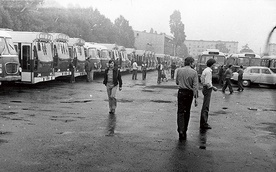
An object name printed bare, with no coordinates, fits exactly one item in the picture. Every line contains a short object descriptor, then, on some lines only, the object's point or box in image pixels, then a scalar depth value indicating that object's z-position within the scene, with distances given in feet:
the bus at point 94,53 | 100.87
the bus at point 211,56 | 100.11
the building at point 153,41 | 376.11
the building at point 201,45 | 606.79
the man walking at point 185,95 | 26.91
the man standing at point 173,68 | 114.62
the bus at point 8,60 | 57.31
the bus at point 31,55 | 64.34
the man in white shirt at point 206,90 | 31.12
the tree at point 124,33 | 252.83
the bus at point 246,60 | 105.70
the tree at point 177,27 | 328.29
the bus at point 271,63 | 104.09
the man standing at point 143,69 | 103.25
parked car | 87.71
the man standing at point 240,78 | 74.95
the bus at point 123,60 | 133.80
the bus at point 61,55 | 78.18
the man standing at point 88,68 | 84.50
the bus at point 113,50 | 123.05
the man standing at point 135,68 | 102.83
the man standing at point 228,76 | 67.51
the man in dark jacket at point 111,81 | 37.78
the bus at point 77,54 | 90.17
